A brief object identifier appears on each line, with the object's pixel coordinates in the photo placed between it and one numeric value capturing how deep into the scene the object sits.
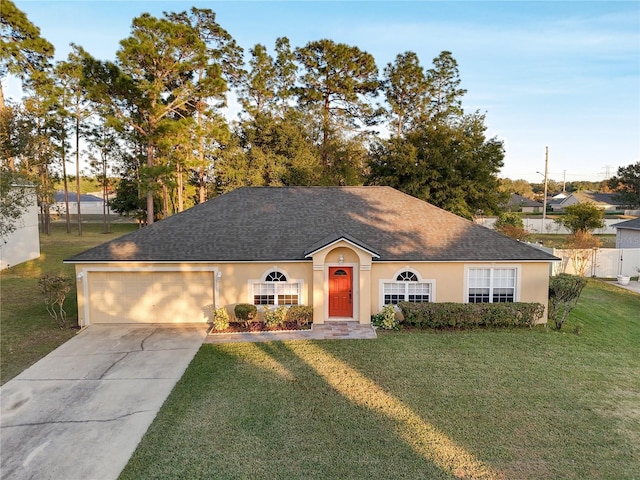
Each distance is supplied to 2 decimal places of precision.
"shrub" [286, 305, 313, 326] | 14.24
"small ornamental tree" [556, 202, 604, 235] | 30.48
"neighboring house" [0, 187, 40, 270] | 23.14
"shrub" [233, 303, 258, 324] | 13.91
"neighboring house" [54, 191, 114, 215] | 69.00
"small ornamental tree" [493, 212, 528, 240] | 28.64
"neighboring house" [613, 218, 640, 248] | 26.27
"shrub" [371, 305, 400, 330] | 13.96
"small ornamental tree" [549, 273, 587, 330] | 14.01
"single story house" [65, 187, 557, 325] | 14.37
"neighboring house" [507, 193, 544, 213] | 77.73
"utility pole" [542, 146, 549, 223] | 41.63
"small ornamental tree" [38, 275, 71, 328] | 13.86
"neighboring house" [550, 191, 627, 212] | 71.56
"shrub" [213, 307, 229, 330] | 13.90
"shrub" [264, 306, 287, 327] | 13.98
